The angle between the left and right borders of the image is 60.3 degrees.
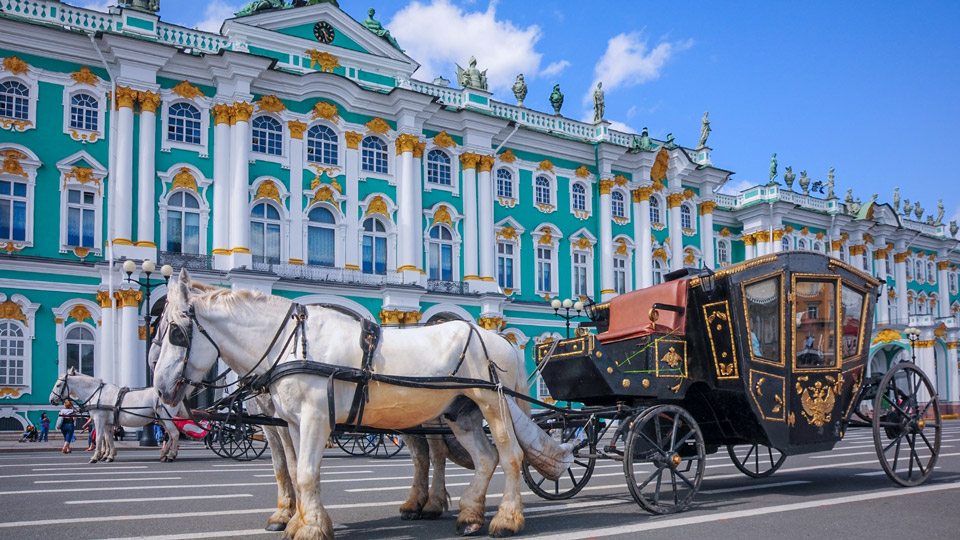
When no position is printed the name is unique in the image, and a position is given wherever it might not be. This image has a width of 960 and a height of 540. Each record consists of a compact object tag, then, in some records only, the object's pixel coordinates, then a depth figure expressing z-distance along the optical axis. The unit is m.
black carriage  8.73
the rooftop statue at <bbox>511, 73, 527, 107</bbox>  36.75
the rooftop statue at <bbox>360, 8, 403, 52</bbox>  32.91
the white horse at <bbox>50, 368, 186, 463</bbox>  17.02
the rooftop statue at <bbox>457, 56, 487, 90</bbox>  34.78
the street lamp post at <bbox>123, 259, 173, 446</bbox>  19.00
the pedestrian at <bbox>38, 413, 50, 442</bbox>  23.47
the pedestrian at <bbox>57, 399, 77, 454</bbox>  18.90
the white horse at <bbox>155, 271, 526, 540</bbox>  6.56
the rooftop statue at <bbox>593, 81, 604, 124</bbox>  38.24
